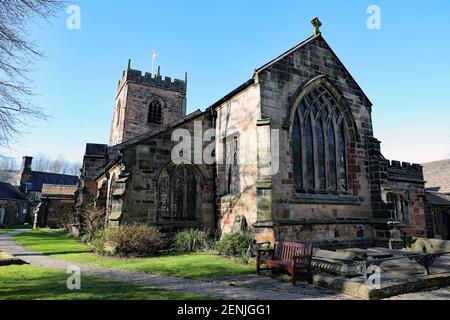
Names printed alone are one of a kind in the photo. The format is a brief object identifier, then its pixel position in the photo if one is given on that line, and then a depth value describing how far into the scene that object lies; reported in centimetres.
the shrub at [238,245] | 1004
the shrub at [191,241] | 1222
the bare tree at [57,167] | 8603
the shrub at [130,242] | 1103
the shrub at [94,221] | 1595
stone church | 1109
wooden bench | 694
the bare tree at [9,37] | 763
